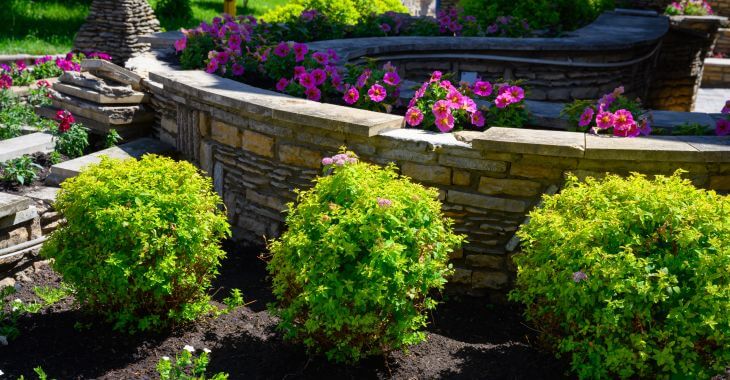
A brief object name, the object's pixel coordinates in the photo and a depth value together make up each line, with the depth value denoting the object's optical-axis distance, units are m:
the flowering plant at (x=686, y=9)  13.00
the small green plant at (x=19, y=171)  4.75
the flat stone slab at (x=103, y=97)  5.54
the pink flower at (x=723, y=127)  4.43
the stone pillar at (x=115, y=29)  10.16
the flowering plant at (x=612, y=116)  4.26
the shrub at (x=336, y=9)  8.57
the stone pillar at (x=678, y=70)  11.23
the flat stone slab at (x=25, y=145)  5.01
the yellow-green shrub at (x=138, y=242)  3.40
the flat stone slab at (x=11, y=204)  4.05
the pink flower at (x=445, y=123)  4.30
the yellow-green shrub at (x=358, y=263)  3.12
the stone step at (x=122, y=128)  5.58
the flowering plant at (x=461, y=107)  4.35
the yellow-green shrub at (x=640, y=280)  2.91
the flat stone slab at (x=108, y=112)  5.50
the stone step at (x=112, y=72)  5.70
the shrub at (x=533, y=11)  9.12
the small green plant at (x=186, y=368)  2.96
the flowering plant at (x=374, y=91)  4.83
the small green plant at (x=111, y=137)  5.47
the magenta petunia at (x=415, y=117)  4.37
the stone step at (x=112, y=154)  4.78
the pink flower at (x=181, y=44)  6.14
